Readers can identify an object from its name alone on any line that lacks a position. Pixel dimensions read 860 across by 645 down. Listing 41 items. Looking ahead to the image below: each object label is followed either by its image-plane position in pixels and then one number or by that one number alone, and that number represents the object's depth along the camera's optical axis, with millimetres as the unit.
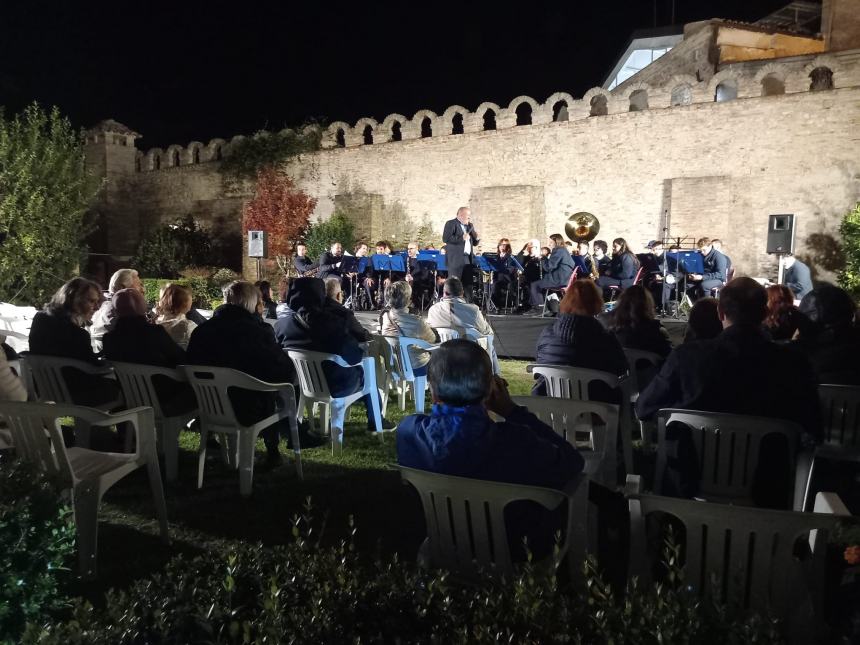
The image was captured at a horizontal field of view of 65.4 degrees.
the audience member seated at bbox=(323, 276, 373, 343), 4566
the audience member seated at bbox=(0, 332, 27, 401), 3139
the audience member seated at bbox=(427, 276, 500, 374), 5918
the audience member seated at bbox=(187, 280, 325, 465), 3639
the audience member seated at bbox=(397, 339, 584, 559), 1878
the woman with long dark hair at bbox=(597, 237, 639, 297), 9633
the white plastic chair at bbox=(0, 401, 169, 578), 2498
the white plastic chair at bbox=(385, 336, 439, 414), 5027
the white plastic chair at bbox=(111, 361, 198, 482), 3594
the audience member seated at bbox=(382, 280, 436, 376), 5109
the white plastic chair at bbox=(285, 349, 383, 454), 4184
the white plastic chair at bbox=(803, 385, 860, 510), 3088
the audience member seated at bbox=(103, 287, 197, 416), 3725
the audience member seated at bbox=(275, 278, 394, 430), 4258
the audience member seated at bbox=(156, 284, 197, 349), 4785
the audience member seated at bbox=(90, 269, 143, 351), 4996
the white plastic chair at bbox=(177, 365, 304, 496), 3455
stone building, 12477
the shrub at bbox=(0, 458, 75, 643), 1450
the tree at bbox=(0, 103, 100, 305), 14383
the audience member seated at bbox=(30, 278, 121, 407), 3783
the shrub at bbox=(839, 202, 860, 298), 10969
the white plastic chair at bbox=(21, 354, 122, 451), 3736
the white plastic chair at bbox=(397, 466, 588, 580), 1787
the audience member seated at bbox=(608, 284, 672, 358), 4316
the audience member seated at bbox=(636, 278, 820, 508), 2539
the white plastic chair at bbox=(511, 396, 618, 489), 2805
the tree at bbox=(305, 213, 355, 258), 17422
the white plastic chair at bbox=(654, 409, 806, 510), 2504
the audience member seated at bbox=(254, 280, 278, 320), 7414
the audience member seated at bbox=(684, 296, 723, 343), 3830
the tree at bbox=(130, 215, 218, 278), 20672
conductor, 10109
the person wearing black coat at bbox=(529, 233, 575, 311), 9758
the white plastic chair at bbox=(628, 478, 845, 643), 1519
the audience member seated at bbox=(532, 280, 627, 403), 3680
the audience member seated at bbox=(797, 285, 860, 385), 3369
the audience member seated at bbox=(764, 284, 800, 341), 4137
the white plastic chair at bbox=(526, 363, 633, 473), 3553
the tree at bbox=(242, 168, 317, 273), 18984
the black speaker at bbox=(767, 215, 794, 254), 10859
